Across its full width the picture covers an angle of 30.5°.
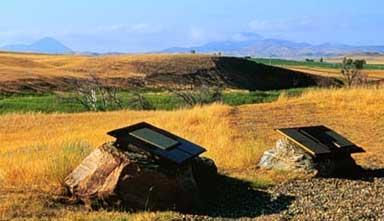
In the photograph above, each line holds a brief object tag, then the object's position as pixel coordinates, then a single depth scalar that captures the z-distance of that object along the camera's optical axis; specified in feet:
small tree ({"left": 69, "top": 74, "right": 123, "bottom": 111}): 129.70
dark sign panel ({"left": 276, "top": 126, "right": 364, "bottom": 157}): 41.60
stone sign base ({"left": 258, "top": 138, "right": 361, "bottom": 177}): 41.04
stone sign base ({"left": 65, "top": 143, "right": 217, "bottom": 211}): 31.50
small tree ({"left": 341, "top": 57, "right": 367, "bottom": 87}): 195.52
